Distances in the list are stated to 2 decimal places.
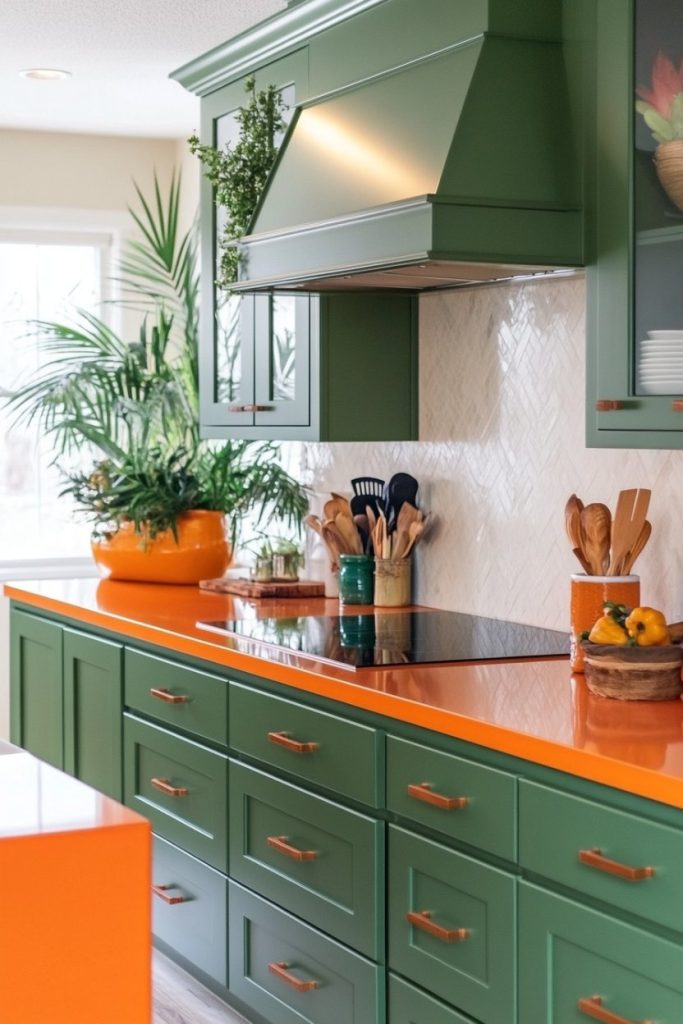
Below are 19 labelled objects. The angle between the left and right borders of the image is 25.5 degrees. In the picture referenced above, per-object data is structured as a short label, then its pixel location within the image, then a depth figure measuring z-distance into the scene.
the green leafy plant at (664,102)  2.57
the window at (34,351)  5.95
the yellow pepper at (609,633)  2.59
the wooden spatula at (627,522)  2.90
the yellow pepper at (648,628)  2.57
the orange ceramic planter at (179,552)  4.57
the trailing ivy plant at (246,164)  3.87
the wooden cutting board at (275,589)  4.18
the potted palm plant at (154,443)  4.59
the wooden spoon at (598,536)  2.93
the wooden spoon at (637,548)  2.89
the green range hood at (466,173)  2.97
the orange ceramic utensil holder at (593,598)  2.87
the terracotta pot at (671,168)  2.59
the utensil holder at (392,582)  3.93
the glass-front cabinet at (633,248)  2.60
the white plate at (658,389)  2.58
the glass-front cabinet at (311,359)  3.87
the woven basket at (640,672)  2.54
